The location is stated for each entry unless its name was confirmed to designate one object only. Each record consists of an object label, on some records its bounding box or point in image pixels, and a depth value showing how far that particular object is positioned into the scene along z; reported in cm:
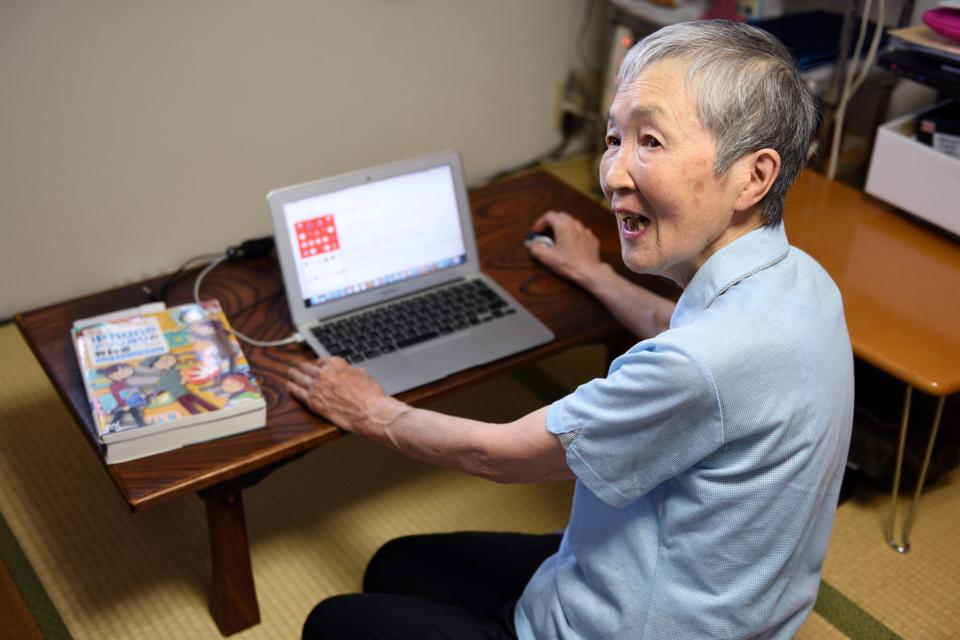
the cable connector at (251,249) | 190
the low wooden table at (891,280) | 164
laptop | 166
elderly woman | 105
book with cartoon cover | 142
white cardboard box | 197
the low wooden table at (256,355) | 142
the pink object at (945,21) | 200
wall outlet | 316
